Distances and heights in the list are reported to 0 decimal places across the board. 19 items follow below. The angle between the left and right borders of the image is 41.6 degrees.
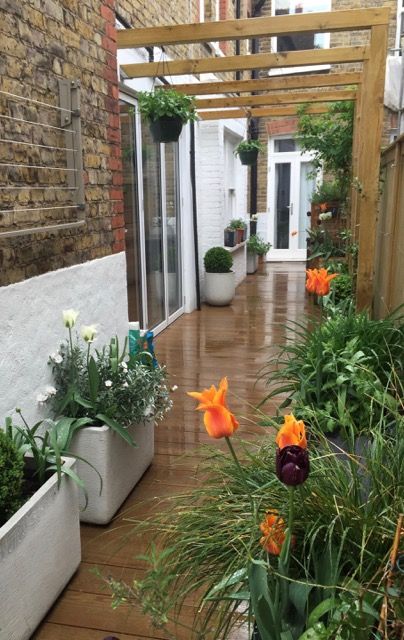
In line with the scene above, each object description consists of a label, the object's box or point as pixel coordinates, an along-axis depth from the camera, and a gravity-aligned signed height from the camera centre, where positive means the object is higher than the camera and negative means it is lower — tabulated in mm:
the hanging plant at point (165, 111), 4070 +722
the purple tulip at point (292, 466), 1024 -493
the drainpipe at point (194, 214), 6699 -100
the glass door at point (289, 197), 11711 +172
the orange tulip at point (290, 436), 1103 -470
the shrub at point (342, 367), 2195 -722
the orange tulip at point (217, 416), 1150 -447
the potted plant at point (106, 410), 2365 -936
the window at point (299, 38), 10617 +3427
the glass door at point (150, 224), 4938 -177
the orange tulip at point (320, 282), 2635 -377
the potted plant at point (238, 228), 8906 -366
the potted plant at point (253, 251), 10461 -881
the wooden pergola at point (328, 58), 3521 +1173
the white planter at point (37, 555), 1624 -1142
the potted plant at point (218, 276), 7262 -950
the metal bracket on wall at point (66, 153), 2156 +253
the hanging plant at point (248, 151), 8117 +824
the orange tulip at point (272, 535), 1221 -748
